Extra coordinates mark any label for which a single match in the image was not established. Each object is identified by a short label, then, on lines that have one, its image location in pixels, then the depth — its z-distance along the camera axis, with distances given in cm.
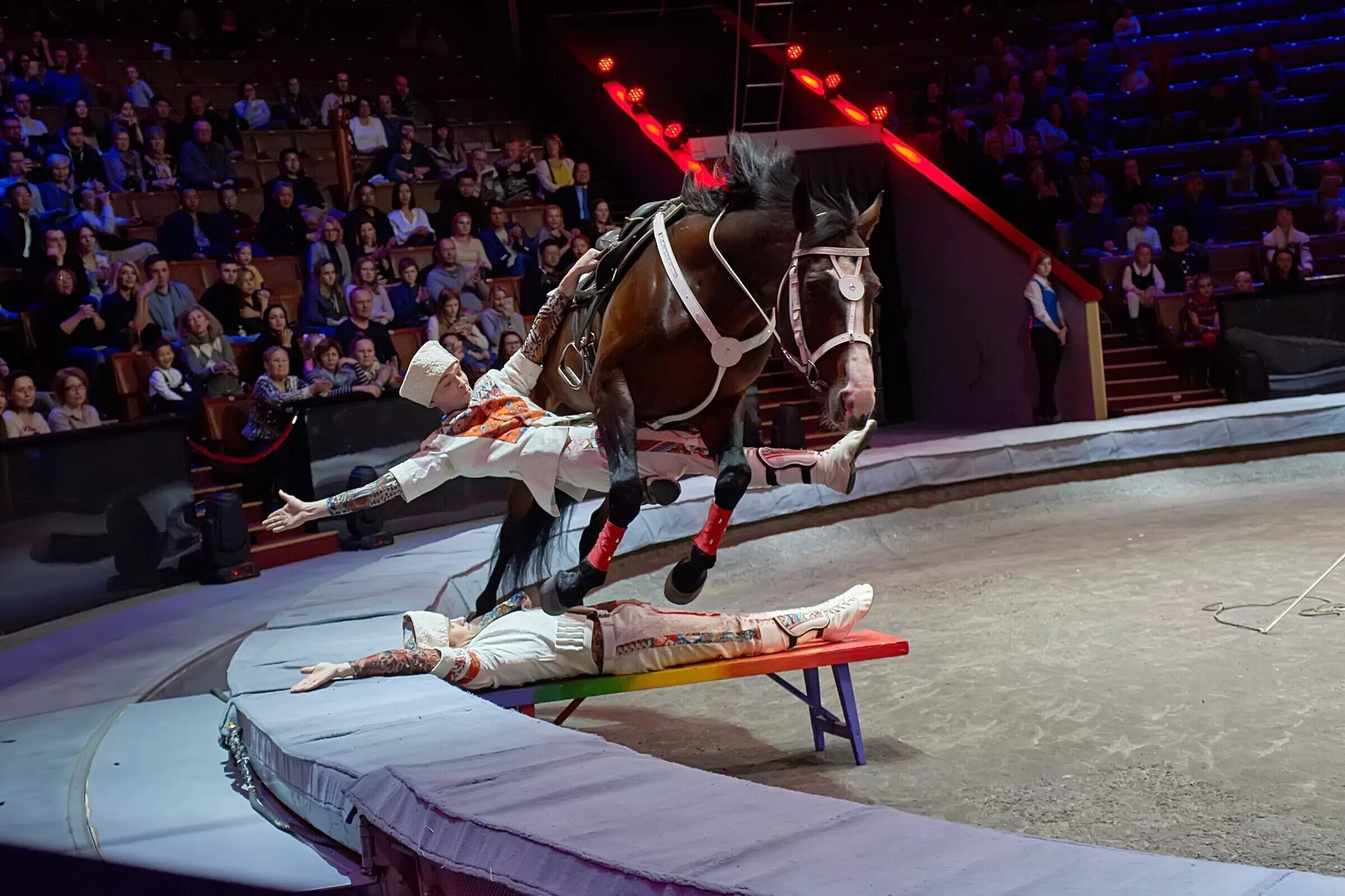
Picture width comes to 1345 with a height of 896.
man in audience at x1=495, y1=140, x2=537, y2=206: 1118
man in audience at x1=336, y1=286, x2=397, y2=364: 857
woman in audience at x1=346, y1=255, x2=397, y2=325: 893
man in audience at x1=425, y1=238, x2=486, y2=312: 920
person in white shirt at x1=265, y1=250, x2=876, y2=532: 404
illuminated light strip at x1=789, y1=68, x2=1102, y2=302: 1027
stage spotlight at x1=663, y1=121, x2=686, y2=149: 1184
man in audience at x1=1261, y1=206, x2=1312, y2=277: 1121
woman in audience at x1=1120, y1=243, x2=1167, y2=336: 1121
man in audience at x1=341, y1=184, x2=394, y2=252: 970
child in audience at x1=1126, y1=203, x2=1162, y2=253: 1174
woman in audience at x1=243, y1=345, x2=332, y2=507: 779
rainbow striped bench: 380
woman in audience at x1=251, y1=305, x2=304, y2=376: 820
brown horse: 370
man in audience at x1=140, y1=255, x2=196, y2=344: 820
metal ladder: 1334
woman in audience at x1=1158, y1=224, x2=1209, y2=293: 1141
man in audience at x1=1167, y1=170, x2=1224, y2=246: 1203
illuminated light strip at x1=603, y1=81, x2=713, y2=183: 1160
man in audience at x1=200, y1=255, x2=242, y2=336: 853
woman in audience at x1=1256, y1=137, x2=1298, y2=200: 1266
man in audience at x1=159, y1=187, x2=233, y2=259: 912
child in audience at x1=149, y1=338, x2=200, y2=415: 771
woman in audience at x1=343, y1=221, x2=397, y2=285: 951
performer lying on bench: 380
